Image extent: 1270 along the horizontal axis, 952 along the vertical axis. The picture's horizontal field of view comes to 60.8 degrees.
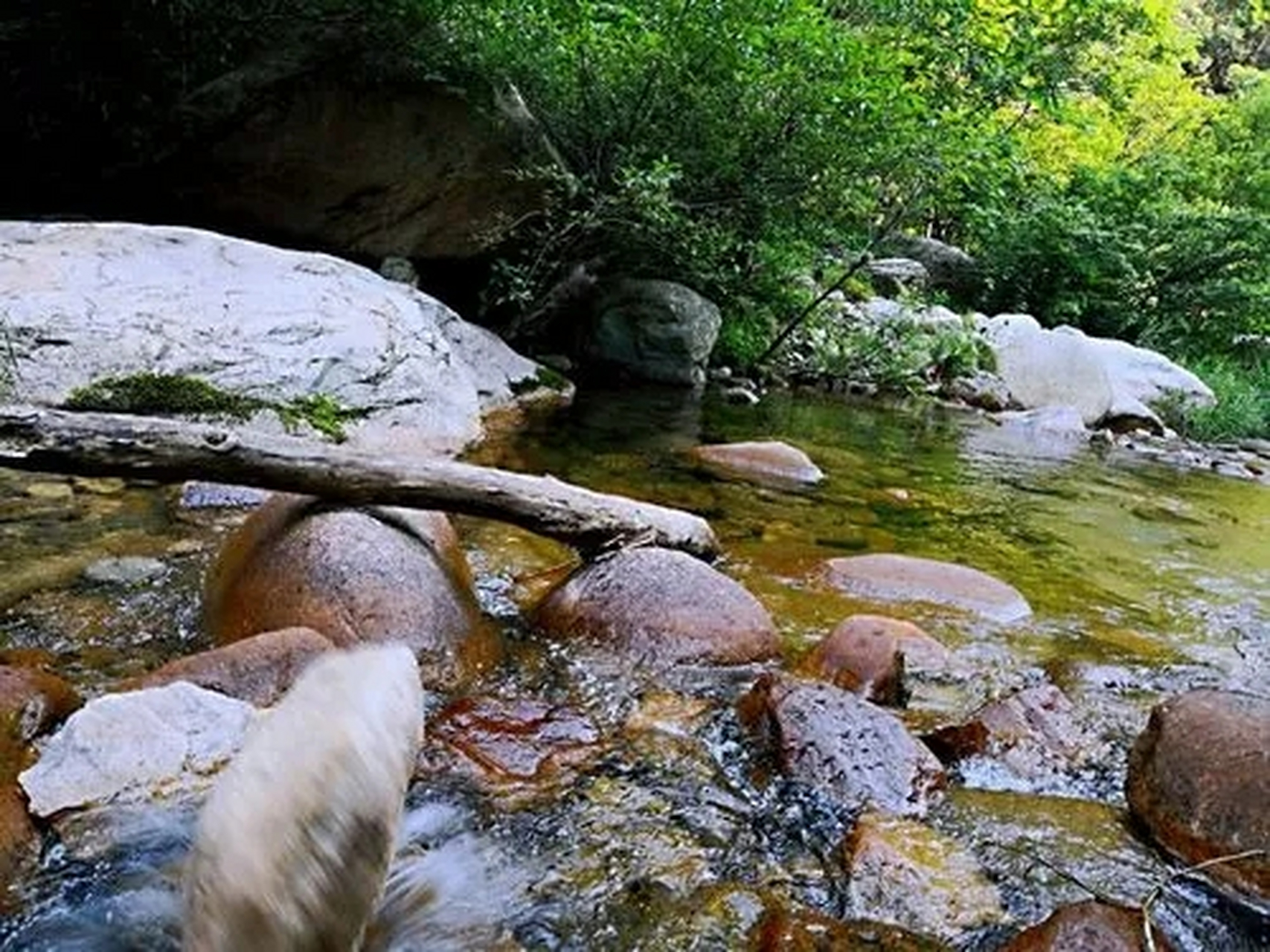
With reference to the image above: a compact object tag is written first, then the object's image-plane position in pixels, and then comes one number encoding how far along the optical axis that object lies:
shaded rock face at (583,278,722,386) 9.84
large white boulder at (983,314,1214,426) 11.80
